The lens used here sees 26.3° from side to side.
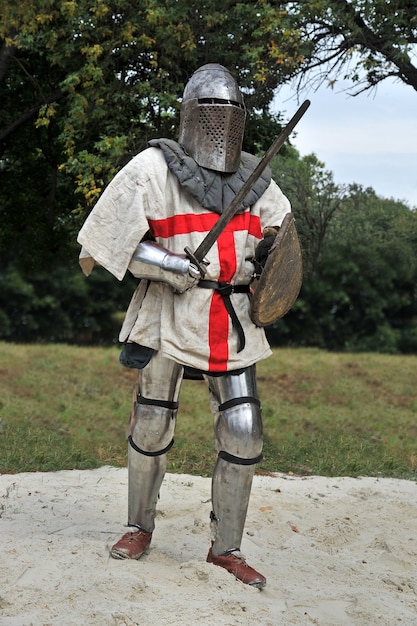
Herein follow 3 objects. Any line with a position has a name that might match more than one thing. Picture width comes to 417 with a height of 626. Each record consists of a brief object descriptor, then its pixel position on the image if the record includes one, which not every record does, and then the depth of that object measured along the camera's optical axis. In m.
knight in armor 3.84
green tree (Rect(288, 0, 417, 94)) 7.57
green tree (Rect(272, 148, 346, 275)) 9.27
